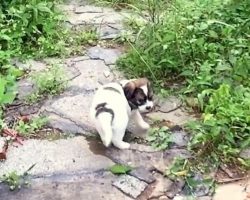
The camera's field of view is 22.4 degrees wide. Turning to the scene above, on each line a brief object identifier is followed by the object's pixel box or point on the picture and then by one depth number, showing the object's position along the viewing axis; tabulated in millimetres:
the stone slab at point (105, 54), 5448
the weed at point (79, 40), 5613
